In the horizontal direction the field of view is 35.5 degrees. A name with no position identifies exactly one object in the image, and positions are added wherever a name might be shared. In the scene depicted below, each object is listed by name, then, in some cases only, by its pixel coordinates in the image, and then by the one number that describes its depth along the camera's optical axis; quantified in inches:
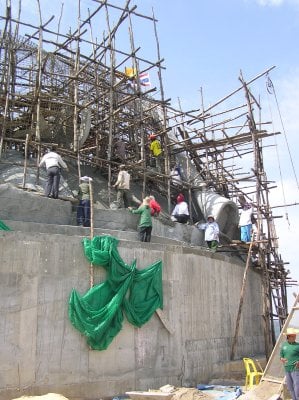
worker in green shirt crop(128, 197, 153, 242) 469.7
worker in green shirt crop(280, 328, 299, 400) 298.4
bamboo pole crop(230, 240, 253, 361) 486.3
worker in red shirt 533.3
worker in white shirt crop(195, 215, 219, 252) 563.8
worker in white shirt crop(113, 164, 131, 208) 527.2
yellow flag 647.6
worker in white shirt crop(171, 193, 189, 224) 599.2
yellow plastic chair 415.0
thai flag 721.0
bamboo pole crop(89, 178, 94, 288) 378.3
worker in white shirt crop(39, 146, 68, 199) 467.8
